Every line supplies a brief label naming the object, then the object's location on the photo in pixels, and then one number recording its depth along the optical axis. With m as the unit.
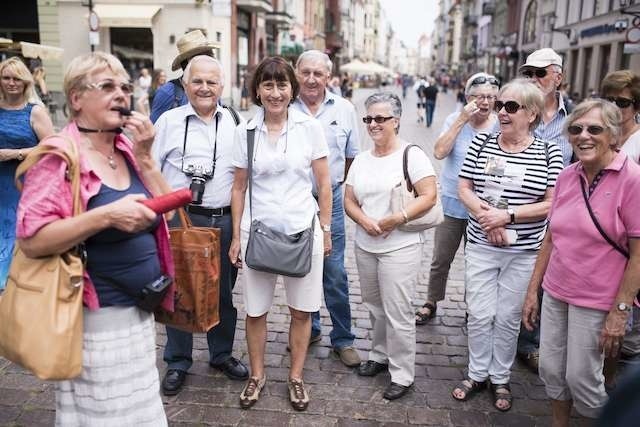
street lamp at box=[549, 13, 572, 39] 28.68
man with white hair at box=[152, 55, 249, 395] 3.63
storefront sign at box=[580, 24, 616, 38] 22.67
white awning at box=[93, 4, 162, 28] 20.48
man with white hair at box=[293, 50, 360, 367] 4.11
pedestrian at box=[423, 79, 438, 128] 22.20
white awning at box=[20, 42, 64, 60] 15.30
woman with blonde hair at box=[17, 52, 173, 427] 2.23
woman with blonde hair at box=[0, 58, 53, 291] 4.72
